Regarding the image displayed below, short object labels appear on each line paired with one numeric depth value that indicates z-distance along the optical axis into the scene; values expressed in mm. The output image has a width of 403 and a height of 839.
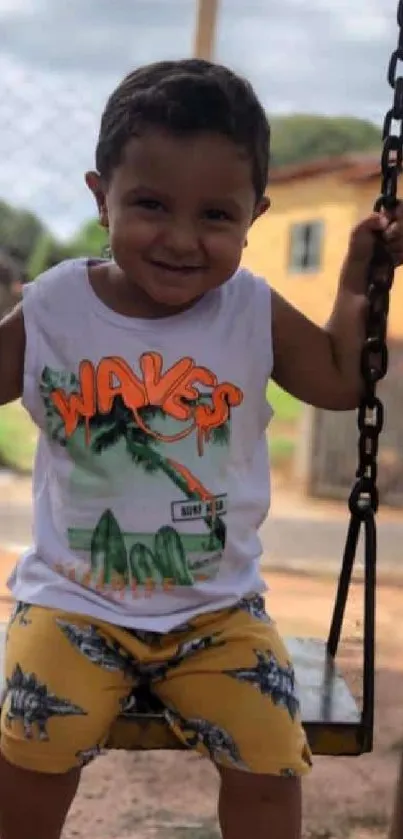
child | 1216
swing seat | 1227
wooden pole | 3543
